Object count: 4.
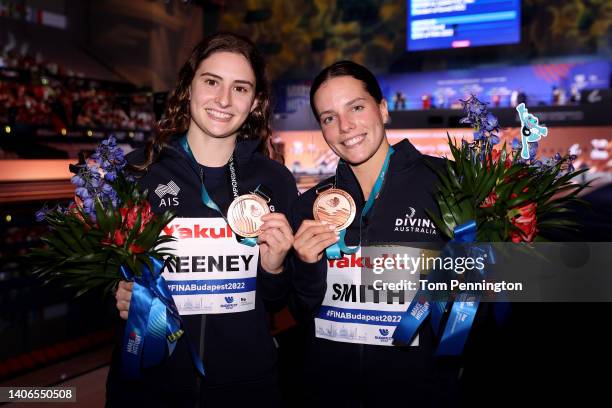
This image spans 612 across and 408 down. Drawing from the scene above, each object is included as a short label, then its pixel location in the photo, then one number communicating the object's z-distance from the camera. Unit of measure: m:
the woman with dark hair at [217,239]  1.86
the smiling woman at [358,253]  1.94
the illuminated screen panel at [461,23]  10.09
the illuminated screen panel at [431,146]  8.01
